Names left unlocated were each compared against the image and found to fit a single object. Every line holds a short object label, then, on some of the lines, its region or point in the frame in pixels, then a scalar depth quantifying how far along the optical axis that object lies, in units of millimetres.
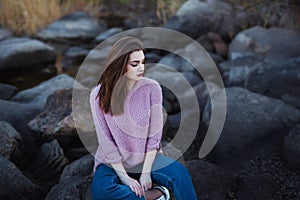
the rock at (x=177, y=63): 4887
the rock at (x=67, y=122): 2939
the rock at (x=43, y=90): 4012
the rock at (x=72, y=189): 2357
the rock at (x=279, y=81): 3674
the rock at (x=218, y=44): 5371
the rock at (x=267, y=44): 4590
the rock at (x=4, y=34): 6154
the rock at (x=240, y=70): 4227
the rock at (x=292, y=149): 2805
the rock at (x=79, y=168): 2668
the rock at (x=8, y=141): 2833
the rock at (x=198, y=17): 5820
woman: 2051
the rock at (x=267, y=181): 2604
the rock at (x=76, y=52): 6047
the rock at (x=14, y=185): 2494
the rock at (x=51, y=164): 2963
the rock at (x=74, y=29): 6699
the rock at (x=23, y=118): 3238
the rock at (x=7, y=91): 4328
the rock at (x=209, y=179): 2535
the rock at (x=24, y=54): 5422
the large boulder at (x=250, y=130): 3004
